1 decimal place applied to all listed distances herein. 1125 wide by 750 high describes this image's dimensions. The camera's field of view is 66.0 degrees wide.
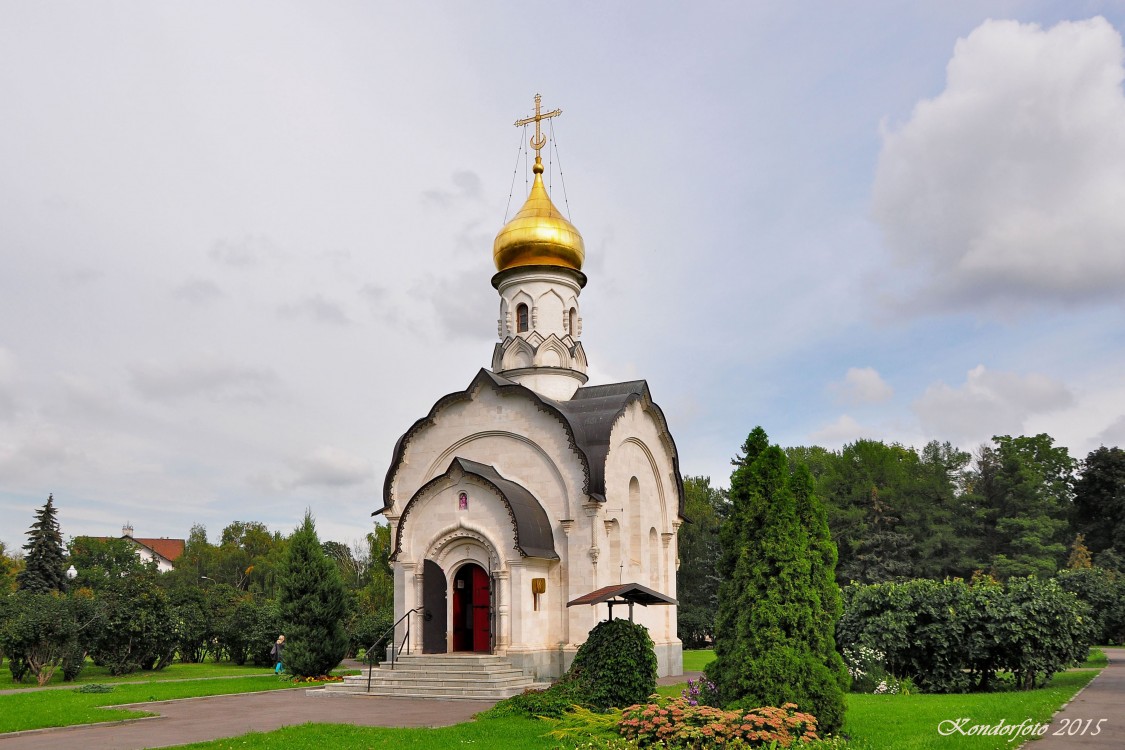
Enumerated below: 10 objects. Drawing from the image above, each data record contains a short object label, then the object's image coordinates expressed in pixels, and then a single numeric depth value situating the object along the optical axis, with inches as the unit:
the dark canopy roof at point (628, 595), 577.6
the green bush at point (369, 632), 925.3
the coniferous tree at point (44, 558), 1797.5
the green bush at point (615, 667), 507.8
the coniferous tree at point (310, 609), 729.6
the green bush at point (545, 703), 483.2
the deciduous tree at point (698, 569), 1507.1
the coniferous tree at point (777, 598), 381.4
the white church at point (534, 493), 701.3
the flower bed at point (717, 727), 338.6
